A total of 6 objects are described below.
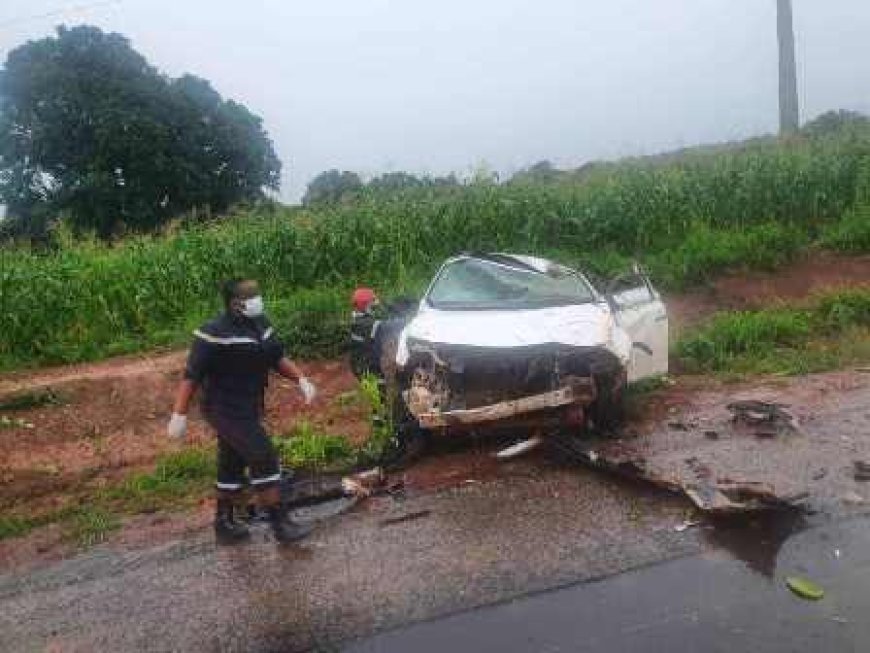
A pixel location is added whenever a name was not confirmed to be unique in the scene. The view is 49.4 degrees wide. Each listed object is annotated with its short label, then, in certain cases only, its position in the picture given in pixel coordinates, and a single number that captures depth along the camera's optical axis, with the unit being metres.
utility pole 30.00
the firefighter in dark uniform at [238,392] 6.21
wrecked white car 7.54
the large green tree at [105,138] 31.28
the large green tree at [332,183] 24.79
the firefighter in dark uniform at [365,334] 8.62
